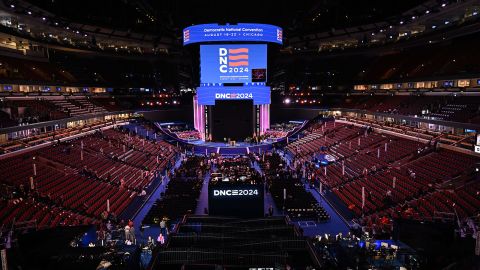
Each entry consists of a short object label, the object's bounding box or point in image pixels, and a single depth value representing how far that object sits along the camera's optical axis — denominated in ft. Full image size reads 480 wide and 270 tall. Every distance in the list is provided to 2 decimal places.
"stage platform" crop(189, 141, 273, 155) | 138.41
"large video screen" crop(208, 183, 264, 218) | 54.65
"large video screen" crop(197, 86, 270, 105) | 134.00
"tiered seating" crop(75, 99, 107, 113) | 134.51
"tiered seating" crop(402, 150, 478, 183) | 65.21
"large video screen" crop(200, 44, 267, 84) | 132.67
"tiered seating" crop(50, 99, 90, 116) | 118.07
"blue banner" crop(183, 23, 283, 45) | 128.16
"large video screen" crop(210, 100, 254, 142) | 150.92
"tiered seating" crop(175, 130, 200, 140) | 158.92
